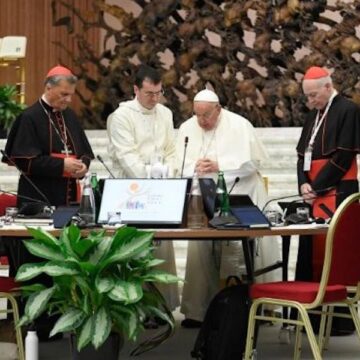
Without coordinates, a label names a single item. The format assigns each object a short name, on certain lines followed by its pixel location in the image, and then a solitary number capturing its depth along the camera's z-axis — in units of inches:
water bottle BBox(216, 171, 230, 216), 323.8
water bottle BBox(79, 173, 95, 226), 320.4
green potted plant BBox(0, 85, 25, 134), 678.8
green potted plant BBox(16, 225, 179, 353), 277.4
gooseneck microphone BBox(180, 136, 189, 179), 361.9
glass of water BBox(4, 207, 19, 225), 329.8
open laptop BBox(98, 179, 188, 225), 318.7
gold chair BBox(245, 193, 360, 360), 301.4
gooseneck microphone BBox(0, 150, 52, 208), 384.7
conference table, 304.0
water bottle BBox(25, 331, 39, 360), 296.9
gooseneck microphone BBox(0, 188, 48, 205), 359.0
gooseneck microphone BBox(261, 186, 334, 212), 400.7
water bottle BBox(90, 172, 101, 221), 328.6
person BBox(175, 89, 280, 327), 407.1
